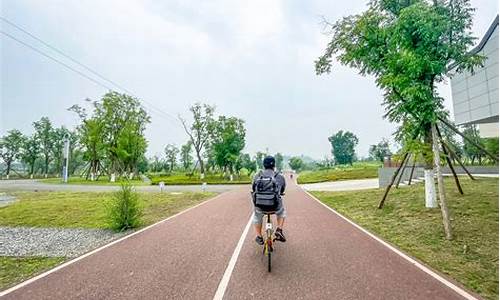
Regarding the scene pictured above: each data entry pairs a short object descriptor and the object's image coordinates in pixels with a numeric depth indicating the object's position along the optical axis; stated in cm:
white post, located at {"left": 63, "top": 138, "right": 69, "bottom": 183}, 4441
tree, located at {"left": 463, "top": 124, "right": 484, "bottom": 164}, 3603
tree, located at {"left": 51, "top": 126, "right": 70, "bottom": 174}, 7269
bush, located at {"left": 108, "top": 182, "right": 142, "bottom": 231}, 906
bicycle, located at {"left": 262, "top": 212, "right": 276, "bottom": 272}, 474
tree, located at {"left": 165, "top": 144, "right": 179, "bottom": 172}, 8094
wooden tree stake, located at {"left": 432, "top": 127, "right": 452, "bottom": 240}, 675
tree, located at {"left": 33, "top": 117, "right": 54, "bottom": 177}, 7062
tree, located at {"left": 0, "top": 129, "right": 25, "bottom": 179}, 6969
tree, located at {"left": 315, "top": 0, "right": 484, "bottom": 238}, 792
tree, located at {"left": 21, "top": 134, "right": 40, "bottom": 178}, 7031
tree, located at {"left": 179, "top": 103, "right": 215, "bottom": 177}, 5097
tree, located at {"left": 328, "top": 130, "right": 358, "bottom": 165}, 9800
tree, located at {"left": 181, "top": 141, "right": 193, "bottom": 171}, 7994
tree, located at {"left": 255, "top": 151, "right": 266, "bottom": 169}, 8688
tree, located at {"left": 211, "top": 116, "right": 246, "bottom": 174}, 5250
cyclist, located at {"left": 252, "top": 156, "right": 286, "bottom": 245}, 557
